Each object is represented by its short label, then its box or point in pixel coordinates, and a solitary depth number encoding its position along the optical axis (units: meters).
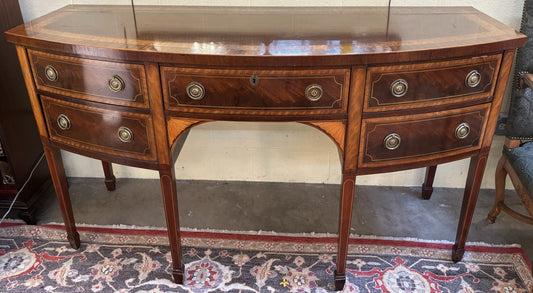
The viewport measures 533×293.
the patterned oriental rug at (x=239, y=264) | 1.73
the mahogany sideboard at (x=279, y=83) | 1.33
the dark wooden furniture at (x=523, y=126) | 1.64
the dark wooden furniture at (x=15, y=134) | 1.88
